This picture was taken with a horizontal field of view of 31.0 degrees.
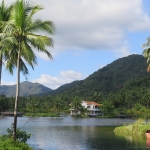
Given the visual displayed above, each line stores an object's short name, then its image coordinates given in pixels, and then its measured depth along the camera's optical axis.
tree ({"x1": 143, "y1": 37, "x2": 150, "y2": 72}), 38.62
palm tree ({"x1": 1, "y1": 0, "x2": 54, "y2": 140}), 18.74
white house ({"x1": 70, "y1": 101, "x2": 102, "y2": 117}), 128.25
